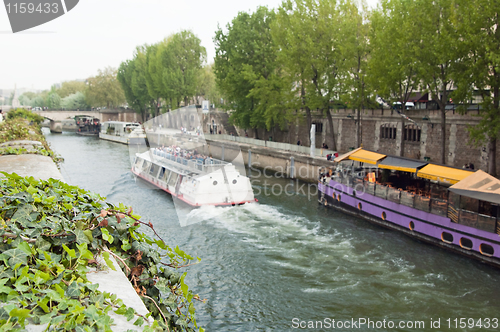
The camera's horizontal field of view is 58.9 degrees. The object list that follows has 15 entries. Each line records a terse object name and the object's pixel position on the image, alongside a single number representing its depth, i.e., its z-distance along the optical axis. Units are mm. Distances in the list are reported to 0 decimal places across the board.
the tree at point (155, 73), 67938
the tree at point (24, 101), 158000
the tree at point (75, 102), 119062
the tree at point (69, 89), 130500
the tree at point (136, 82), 78875
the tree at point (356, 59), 31031
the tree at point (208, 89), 71875
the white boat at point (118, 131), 62131
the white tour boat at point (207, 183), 23375
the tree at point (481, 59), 20078
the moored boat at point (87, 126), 79506
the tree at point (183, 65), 62625
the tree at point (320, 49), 32375
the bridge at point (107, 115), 85125
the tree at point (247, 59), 41531
